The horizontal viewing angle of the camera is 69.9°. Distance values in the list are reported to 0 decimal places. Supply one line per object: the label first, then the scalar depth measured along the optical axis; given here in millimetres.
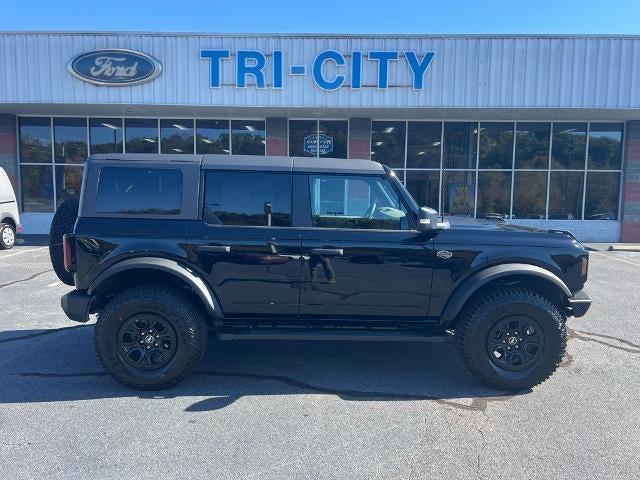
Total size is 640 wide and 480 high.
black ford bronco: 3799
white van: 11352
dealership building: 12305
